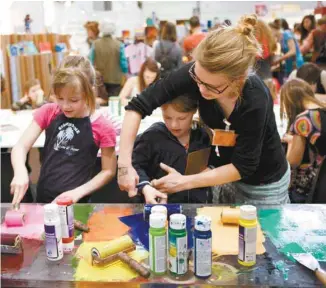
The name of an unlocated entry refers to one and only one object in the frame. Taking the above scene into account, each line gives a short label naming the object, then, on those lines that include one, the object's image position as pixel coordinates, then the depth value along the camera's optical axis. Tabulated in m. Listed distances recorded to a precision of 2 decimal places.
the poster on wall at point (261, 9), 8.18
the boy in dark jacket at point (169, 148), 1.73
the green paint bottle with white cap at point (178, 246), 1.10
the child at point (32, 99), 3.63
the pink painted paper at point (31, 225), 1.40
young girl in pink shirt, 1.72
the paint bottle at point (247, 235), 1.15
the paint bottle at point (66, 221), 1.26
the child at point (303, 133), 2.16
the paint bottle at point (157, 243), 1.11
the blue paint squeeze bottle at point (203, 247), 1.08
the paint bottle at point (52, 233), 1.17
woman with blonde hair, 1.30
